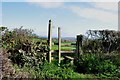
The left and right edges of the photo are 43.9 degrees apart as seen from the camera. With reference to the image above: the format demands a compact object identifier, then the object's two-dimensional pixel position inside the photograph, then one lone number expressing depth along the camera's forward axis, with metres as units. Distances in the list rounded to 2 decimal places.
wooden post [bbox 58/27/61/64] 6.65
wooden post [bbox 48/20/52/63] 6.35
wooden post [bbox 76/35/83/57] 6.78
